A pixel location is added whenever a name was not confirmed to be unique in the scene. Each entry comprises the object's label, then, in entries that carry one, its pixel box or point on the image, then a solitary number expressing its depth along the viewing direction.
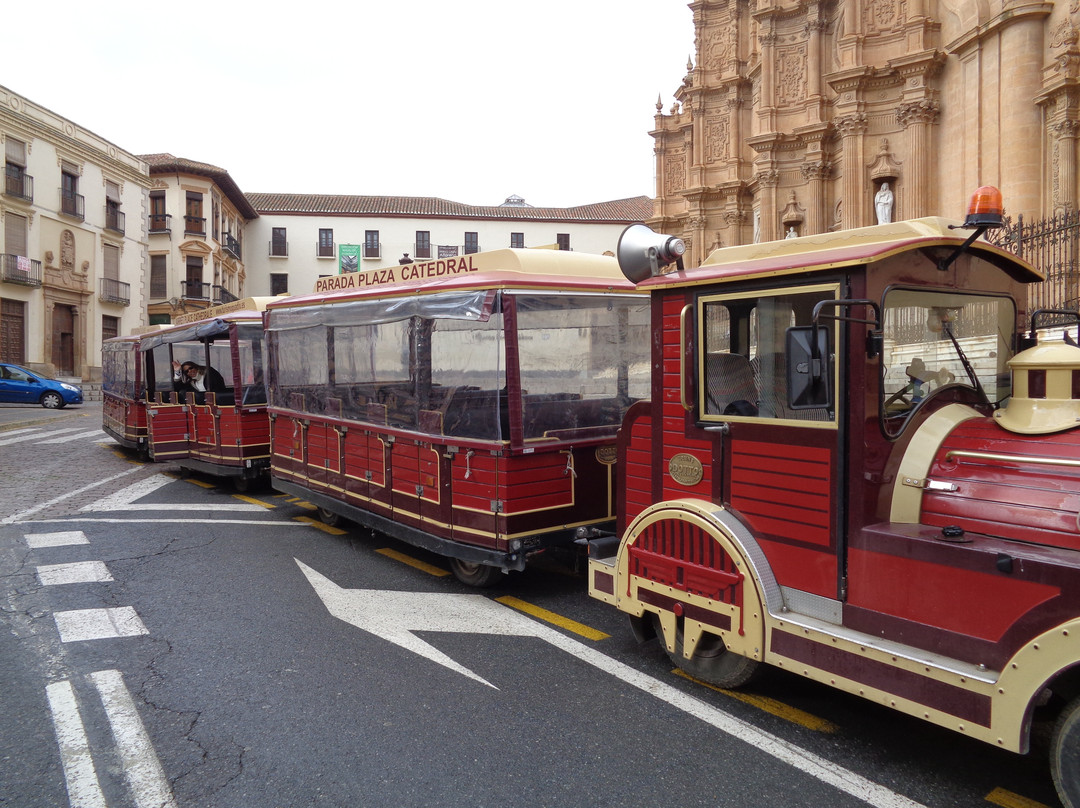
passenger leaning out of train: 12.06
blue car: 26.42
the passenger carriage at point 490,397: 5.93
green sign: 45.75
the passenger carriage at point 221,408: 10.95
